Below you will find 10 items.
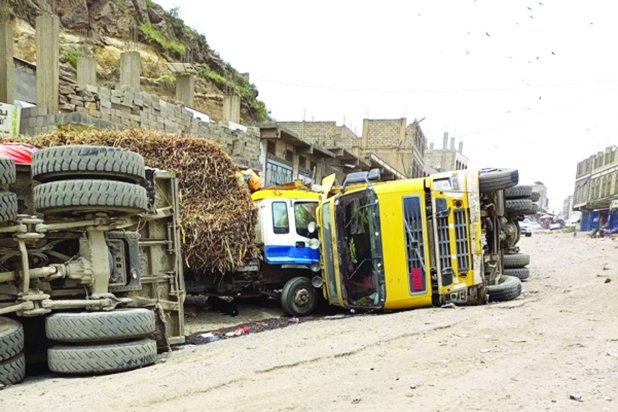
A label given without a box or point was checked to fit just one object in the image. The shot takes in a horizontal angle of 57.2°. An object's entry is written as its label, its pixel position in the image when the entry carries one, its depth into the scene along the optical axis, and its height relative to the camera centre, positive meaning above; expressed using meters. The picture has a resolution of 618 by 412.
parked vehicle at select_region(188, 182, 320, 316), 9.66 -0.38
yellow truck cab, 8.34 -0.15
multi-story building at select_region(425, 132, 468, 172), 69.19 +8.87
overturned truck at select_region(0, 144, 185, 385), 5.13 -0.13
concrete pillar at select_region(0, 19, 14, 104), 11.49 +3.74
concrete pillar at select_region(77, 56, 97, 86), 16.22 +5.14
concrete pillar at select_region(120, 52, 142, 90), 15.63 +4.96
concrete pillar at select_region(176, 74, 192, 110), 19.48 +5.39
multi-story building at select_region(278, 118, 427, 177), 41.22 +7.22
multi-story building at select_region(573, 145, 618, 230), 50.62 +3.47
